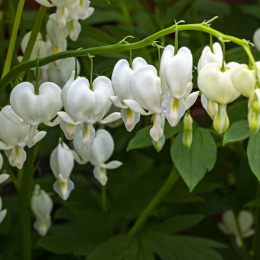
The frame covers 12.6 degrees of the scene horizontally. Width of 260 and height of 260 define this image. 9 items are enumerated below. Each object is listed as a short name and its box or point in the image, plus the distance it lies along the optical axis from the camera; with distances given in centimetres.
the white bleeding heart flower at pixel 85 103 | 50
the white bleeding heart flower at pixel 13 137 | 53
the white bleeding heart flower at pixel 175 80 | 48
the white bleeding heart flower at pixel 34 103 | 51
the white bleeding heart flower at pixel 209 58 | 48
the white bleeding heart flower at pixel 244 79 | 46
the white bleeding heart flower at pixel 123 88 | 50
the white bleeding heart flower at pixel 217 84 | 47
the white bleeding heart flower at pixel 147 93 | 49
